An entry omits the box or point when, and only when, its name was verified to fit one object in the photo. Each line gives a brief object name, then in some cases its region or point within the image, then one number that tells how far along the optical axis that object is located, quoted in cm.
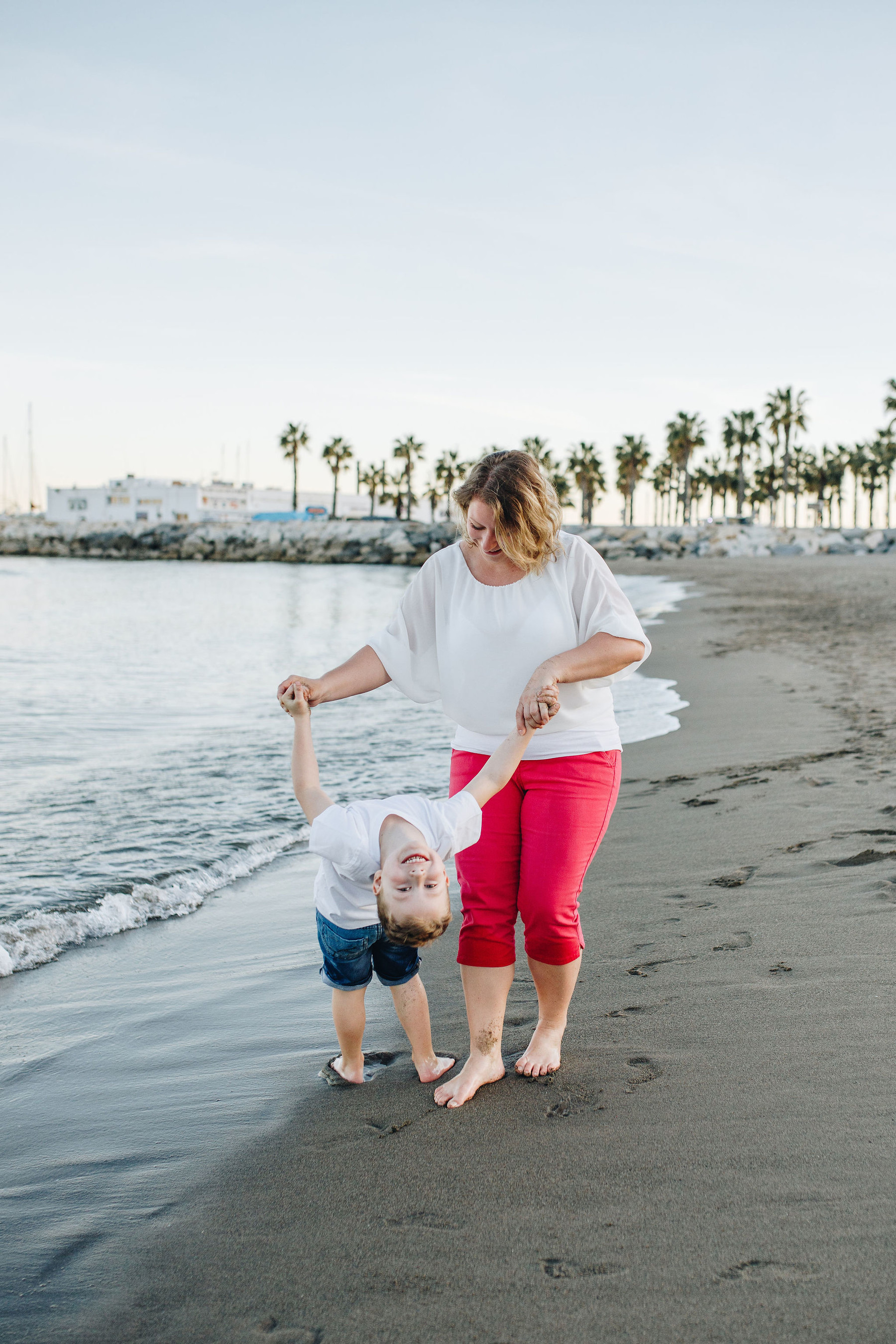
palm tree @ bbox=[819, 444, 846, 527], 9869
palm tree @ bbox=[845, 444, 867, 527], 9756
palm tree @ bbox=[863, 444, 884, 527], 9506
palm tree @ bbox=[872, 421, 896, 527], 9125
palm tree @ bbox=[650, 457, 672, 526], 10154
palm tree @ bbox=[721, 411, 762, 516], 8819
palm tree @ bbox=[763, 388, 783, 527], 8275
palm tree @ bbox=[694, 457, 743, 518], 10094
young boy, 251
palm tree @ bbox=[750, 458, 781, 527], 8962
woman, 277
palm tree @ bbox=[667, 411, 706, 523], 8706
